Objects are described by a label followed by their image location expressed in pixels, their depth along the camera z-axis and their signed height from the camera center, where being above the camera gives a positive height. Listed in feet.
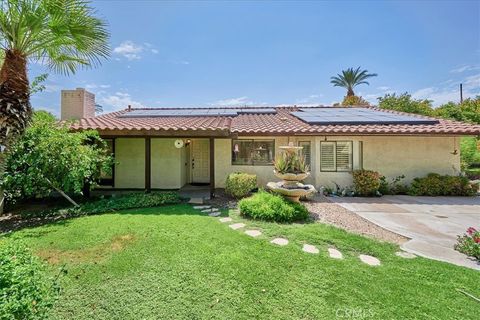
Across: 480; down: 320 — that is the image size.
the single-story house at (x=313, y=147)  34.37 +2.23
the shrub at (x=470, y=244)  15.03 -5.59
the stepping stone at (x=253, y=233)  17.85 -5.54
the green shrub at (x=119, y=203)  24.73 -4.75
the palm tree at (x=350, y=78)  88.28 +31.32
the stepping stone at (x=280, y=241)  16.46 -5.68
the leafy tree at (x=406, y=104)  67.46 +16.47
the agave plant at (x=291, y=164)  24.49 -0.31
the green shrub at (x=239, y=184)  30.42 -3.01
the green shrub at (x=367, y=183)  33.17 -3.16
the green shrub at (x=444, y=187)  33.09 -3.79
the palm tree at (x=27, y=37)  12.68 +7.52
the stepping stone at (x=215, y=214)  23.34 -5.25
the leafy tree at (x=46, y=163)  23.11 -0.02
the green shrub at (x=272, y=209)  21.18 -4.42
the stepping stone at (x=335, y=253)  14.77 -5.95
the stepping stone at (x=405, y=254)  14.84 -6.04
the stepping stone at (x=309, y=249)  15.37 -5.82
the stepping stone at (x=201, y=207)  26.40 -5.09
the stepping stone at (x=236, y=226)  19.64 -5.43
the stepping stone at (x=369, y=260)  14.15 -6.10
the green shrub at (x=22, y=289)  6.93 -4.04
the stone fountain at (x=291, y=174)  24.04 -1.32
